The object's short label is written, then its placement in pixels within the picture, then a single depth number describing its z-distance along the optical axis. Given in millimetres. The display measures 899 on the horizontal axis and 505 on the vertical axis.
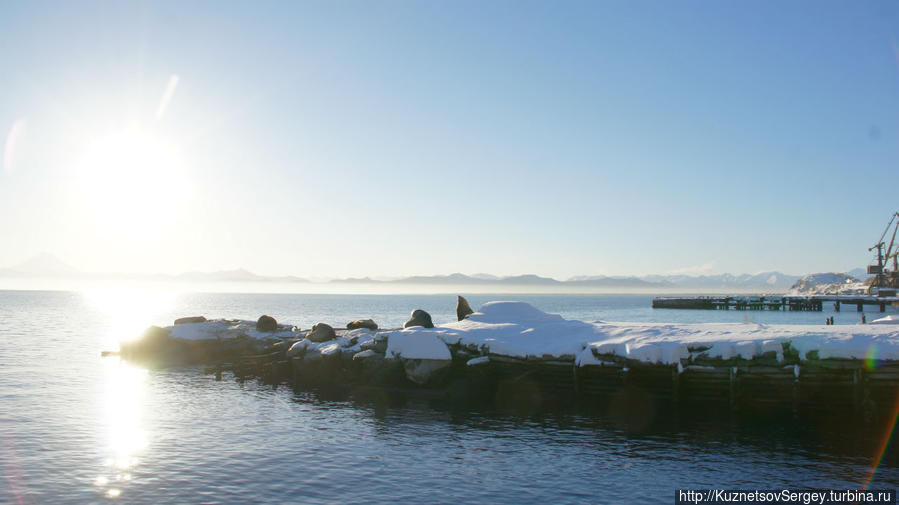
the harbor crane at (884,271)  178750
